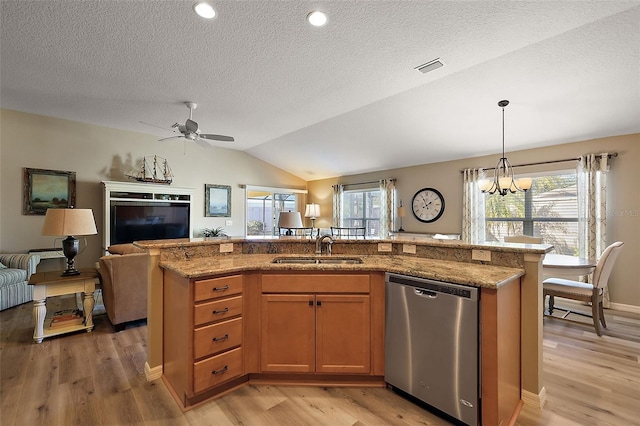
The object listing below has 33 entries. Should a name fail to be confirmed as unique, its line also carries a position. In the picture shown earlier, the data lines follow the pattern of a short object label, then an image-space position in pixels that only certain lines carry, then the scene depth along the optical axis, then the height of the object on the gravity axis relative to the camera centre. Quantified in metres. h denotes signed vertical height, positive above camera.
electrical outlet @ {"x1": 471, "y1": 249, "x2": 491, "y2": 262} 2.10 -0.30
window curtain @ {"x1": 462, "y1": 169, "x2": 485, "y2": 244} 5.17 +0.12
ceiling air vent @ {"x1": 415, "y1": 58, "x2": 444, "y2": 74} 2.88 +1.54
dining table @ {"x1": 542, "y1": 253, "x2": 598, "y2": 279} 2.93 -0.55
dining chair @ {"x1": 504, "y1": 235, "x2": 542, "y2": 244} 3.79 -0.34
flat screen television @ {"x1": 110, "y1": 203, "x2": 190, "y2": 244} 5.24 -0.15
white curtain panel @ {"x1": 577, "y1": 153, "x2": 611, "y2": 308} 3.92 +0.12
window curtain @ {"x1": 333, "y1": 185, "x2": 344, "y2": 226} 7.62 +0.30
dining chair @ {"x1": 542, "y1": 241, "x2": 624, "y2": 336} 3.03 -0.81
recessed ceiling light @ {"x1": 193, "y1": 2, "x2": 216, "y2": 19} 2.17 +1.59
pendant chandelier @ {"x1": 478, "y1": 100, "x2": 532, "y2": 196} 3.35 +0.37
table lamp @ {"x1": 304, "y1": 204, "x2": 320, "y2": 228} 7.49 +0.09
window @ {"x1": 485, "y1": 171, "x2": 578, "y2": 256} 4.36 +0.03
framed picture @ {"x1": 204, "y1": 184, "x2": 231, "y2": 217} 6.69 +0.33
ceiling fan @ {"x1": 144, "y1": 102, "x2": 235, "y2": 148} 3.70 +1.10
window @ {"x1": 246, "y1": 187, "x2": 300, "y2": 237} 7.62 +0.18
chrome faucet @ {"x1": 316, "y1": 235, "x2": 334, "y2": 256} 2.59 -0.25
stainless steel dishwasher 1.66 -0.81
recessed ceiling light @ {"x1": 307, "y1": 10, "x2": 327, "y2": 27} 2.23 +1.57
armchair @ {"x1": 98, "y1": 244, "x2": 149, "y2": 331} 3.08 -0.80
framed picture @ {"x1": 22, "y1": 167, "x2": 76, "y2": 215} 4.69 +0.40
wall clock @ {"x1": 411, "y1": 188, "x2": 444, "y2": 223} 5.70 +0.20
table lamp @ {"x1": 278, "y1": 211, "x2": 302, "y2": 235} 5.35 -0.11
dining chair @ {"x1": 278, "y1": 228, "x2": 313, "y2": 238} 7.75 -0.47
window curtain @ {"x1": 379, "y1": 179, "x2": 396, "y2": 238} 6.46 +0.26
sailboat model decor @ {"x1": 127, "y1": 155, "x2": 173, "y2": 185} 5.62 +0.88
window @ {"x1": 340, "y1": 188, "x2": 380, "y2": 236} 7.12 +0.13
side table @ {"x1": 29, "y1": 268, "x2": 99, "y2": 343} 2.85 -0.81
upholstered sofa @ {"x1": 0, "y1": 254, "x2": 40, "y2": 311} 3.75 -0.86
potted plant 6.57 -0.41
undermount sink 2.39 -0.39
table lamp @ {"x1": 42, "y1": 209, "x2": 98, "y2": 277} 2.87 -0.09
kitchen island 1.64 -0.56
